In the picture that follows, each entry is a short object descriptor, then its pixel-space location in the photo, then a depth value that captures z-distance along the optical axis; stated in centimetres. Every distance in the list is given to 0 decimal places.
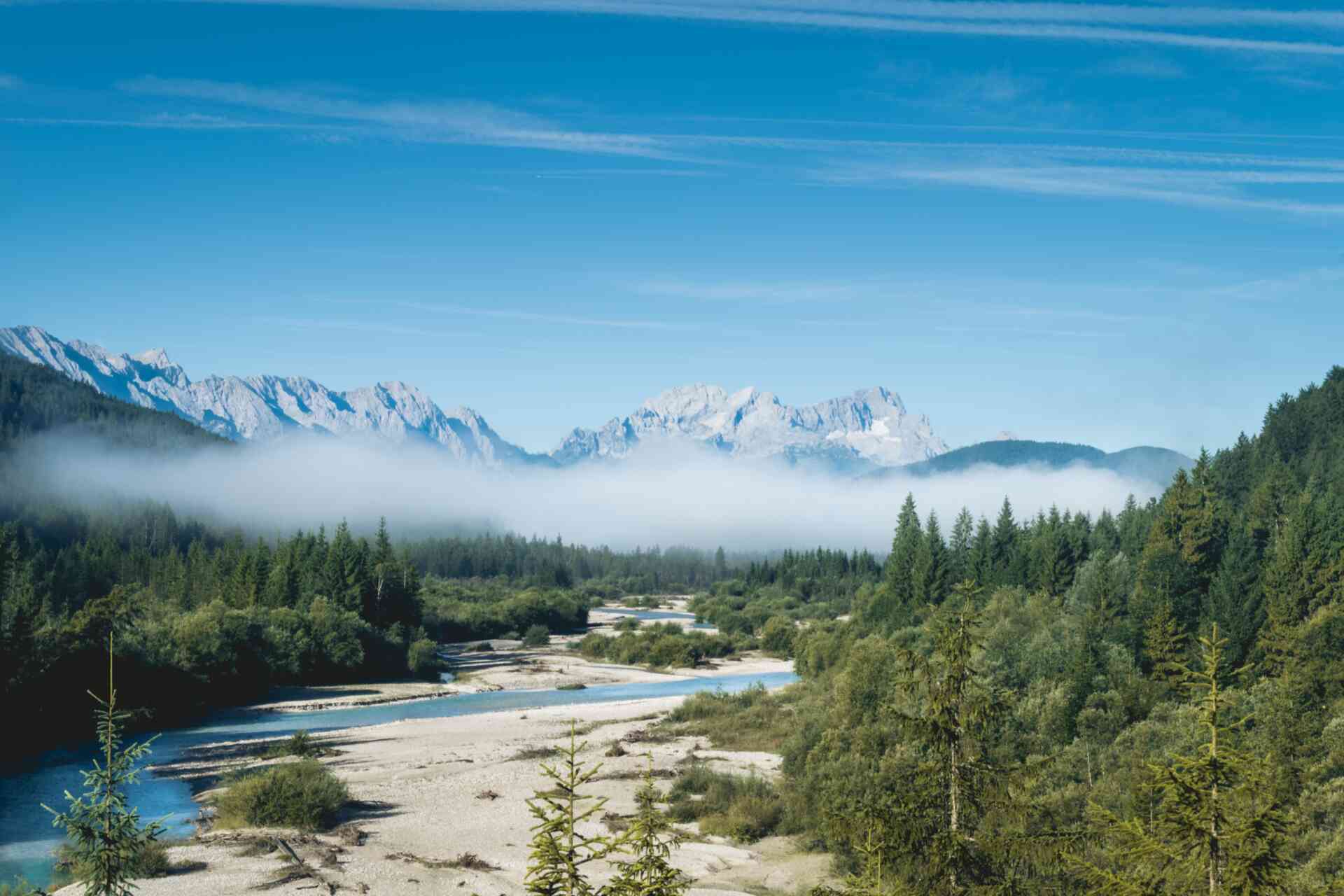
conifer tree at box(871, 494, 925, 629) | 9055
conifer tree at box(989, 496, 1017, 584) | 10538
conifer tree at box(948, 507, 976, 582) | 11875
